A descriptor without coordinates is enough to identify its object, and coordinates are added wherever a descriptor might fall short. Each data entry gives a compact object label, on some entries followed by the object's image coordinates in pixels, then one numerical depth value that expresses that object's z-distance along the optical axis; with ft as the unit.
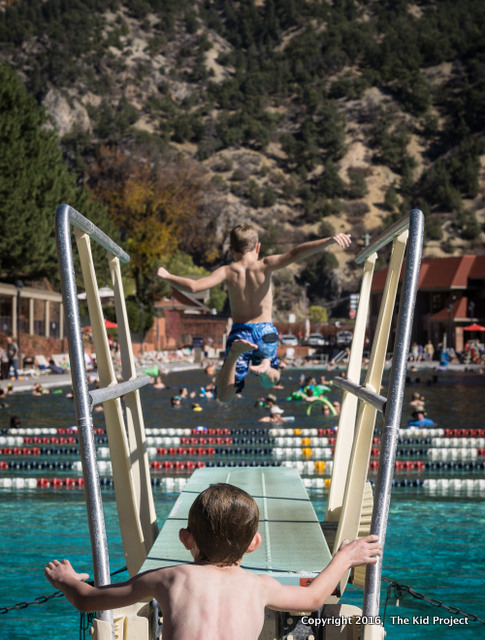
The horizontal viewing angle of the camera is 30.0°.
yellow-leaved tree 261.03
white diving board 14.93
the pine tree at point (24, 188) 151.02
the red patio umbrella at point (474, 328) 240.73
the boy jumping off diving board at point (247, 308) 20.62
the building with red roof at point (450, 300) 262.67
